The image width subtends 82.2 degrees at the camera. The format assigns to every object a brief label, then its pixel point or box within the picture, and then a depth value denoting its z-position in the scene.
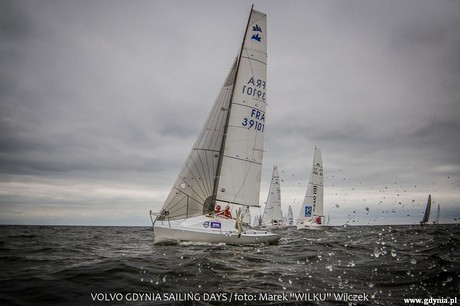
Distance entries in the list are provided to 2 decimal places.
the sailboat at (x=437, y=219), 74.18
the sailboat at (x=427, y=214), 68.89
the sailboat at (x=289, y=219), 72.19
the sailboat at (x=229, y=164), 15.56
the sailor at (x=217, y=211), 17.23
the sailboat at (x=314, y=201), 42.22
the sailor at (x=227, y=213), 17.37
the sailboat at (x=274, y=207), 47.22
